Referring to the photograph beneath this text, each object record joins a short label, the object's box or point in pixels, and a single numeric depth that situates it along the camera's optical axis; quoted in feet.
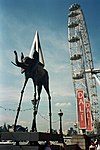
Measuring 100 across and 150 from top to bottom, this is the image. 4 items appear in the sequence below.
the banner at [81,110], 67.46
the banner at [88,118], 70.30
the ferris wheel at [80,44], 160.56
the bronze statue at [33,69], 40.51
